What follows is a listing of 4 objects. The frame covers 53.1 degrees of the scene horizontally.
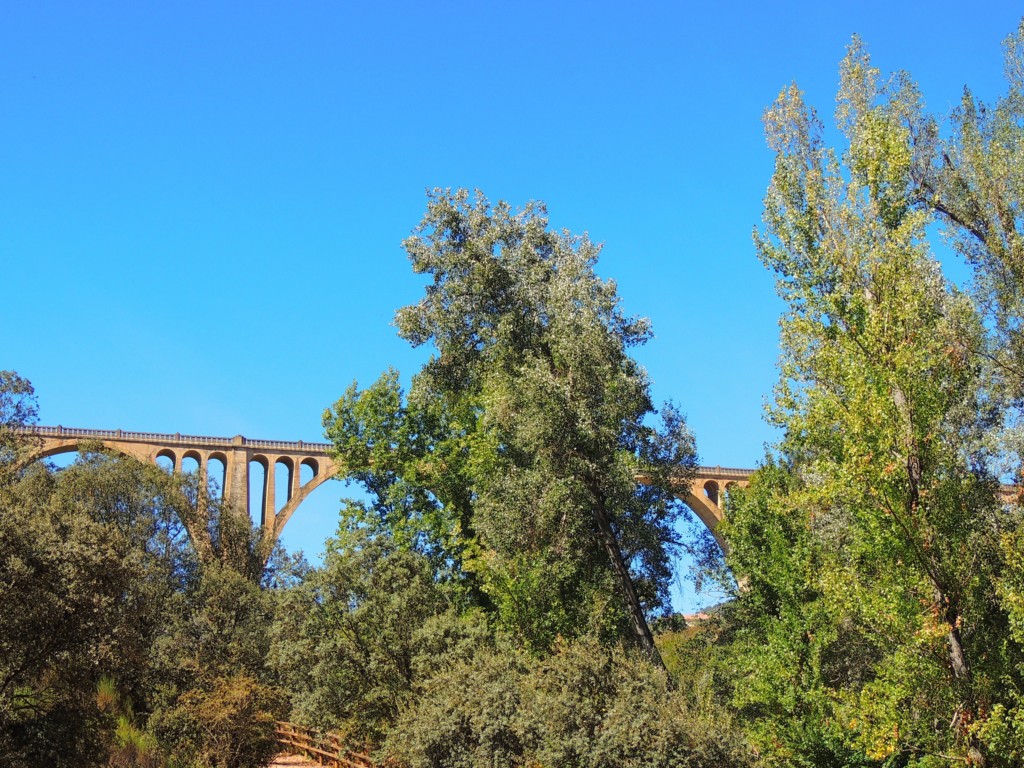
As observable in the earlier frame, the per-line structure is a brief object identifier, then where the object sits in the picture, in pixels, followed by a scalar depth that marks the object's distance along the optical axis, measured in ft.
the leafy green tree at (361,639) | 78.59
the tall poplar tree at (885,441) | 57.11
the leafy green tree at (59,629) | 60.70
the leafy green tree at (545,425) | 78.95
